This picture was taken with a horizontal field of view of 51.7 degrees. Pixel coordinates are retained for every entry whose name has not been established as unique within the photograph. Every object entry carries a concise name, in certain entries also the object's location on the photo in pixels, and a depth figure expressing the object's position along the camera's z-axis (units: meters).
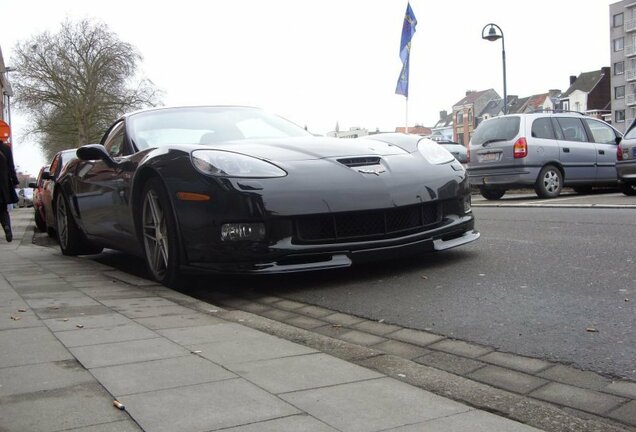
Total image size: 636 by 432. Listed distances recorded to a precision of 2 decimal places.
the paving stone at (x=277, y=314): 3.84
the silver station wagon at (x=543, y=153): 11.96
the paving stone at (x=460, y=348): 2.92
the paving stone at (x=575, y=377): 2.47
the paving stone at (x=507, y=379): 2.48
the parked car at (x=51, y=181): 8.26
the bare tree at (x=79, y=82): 56.50
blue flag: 23.20
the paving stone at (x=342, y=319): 3.61
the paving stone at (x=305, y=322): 3.60
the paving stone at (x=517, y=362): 2.68
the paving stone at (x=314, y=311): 3.84
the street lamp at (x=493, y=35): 23.84
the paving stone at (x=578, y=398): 2.26
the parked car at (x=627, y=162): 10.92
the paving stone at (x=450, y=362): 2.71
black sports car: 4.19
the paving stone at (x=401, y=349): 2.96
